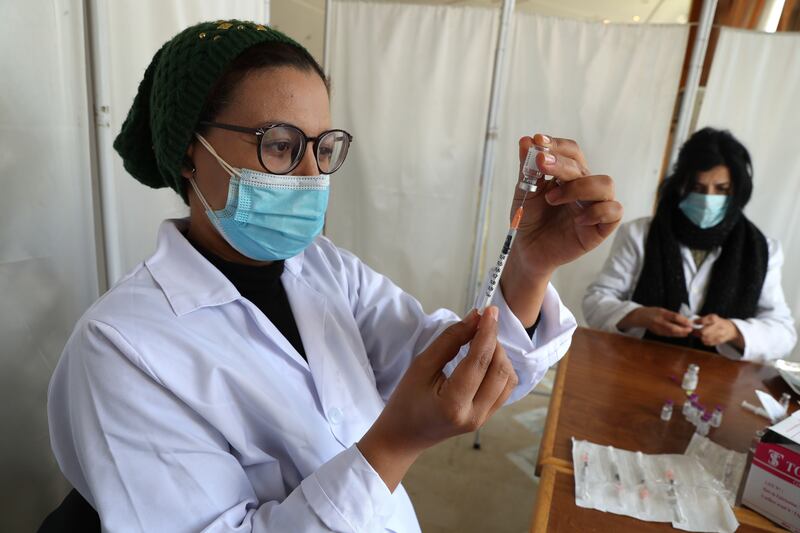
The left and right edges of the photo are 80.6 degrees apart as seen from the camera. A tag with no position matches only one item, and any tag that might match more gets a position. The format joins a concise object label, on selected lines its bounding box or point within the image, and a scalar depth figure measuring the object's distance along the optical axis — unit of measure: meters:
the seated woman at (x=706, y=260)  2.01
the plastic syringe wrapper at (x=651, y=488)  0.96
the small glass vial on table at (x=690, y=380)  1.50
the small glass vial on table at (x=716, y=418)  1.31
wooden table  0.96
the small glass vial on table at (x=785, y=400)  1.44
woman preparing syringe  0.69
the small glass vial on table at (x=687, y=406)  1.35
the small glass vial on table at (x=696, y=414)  1.31
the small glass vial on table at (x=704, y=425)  1.27
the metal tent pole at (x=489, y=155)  2.62
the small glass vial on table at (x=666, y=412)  1.33
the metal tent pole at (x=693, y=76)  2.49
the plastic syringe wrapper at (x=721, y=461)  1.08
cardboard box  0.95
